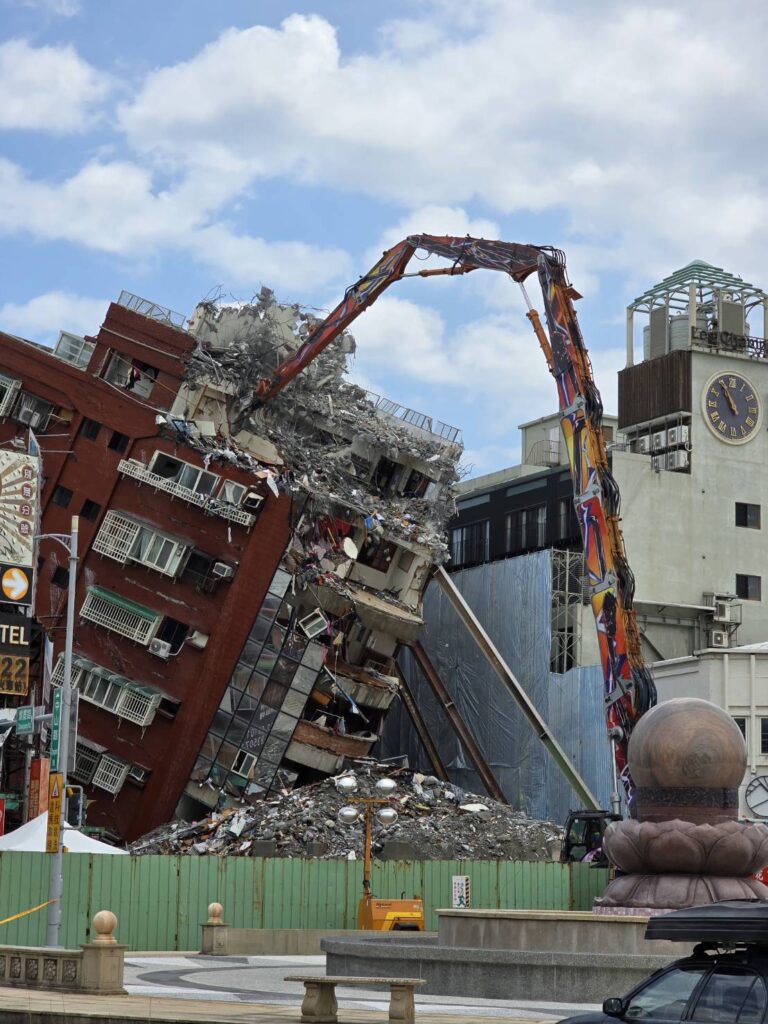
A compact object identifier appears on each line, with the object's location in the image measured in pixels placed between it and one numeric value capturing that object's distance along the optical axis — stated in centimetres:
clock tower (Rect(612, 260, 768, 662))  7550
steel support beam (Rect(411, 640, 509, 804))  6794
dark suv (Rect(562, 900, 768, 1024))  1343
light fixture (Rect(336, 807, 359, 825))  3881
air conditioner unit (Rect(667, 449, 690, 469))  7738
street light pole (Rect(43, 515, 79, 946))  3397
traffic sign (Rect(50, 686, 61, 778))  3834
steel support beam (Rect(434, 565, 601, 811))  6581
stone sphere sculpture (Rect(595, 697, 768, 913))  2845
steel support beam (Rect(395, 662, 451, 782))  7000
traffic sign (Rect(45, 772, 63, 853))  3447
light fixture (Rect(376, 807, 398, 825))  3788
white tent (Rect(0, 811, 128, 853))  4025
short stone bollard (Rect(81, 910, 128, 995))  2347
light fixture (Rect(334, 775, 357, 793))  3772
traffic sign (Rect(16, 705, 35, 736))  4428
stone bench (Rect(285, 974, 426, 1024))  2028
